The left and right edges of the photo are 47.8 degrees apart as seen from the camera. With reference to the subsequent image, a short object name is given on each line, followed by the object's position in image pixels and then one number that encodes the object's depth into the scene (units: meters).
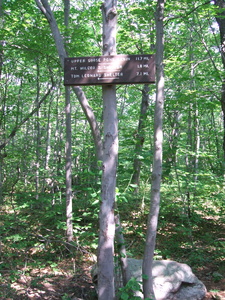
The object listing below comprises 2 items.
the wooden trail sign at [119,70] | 2.76
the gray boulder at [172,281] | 4.27
